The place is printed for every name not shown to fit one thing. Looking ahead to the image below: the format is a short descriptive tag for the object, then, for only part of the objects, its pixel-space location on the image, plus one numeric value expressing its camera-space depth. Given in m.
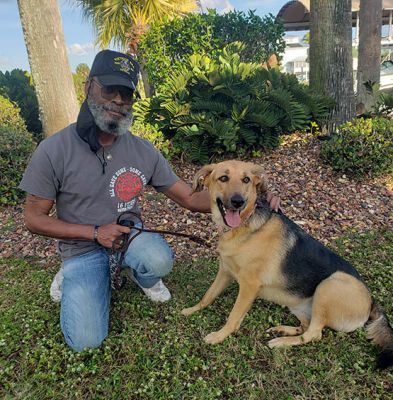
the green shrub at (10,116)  7.03
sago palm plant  5.82
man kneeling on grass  2.89
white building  28.73
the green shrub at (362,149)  5.59
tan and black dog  2.81
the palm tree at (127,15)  11.77
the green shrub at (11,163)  5.65
